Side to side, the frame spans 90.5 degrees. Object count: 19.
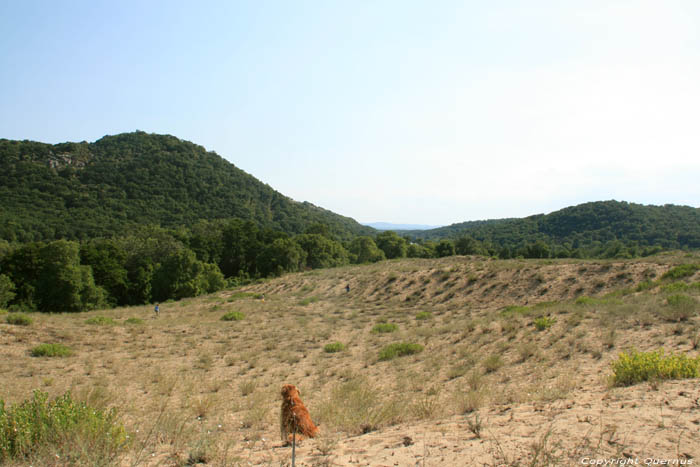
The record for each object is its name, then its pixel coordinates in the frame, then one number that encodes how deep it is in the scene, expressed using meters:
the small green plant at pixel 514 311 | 15.70
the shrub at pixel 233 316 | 21.94
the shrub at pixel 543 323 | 12.63
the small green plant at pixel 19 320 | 15.83
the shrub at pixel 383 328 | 17.12
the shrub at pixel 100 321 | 19.23
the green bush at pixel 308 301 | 29.80
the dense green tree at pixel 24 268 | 38.28
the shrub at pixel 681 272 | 17.95
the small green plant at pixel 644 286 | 17.64
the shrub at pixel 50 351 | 12.20
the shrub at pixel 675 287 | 14.52
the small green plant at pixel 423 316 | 19.91
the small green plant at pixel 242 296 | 33.48
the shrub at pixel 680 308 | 10.88
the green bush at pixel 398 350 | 12.21
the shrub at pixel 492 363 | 9.66
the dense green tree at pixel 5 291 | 33.38
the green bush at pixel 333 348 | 13.71
